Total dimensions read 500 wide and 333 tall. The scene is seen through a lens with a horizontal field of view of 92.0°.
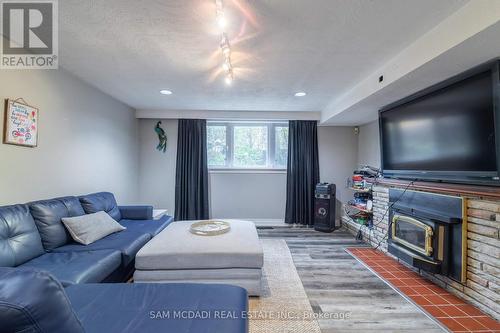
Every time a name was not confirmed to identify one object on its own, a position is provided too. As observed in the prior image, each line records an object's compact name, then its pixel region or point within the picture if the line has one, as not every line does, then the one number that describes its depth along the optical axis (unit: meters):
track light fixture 1.52
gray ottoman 2.07
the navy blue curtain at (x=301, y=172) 4.72
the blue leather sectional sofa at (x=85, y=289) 0.62
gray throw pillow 2.28
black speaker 4.36
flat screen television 1.82
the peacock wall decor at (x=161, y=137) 4.66
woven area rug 1.79
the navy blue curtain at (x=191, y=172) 4.63
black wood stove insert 2.13
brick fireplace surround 1.84
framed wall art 2.06
